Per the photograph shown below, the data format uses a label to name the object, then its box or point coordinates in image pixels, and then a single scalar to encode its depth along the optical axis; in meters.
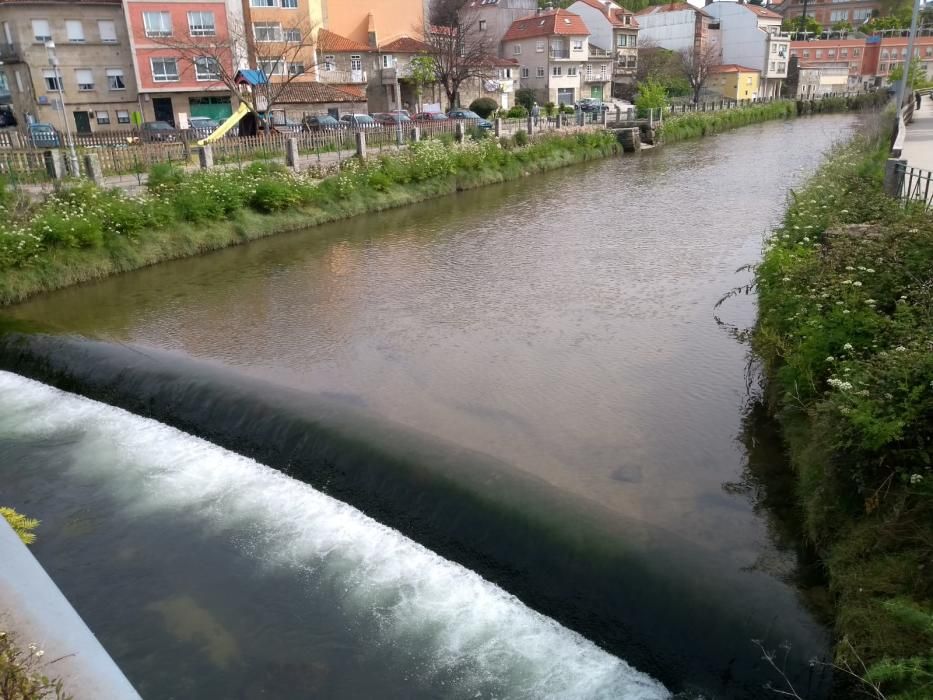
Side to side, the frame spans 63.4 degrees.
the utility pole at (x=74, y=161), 18.19
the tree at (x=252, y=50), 37.75
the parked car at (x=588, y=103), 41.73
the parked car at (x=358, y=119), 33.65
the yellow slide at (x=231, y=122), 27.70
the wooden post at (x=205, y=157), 20.47
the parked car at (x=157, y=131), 28.22
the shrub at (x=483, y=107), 46.28
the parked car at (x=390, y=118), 35.03
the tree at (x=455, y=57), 44.78
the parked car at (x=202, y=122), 36.72
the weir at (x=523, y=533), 5.19
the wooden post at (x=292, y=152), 21.89
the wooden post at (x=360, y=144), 23.70
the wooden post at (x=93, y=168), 18.11
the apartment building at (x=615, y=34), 62.53
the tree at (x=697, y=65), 64.88
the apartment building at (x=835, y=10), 95.56
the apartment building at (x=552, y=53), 56.28
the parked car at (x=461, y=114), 39.67
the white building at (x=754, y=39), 71.25
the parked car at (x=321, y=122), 29.41
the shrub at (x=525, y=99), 53.94
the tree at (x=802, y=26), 85.81
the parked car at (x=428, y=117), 37.28
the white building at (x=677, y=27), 67.44
